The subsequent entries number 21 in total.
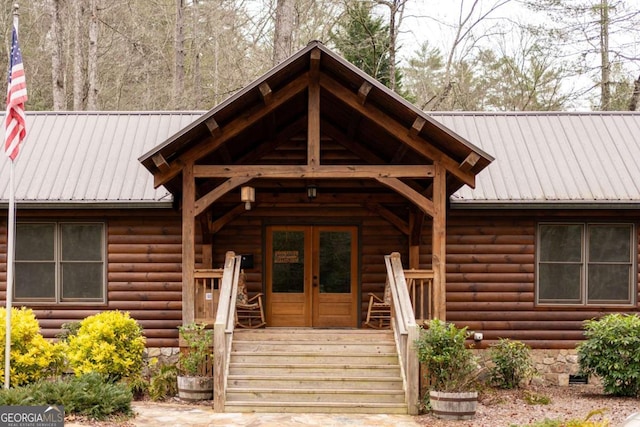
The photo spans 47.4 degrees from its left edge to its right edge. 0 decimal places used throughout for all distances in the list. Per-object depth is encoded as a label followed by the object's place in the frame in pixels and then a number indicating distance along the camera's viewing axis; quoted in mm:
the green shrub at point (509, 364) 11398
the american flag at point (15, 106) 9453
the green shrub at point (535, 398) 10398
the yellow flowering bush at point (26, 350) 9812
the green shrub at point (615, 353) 10492
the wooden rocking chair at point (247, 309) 12594
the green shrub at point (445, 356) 9461
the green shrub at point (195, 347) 10156
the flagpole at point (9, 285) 8844
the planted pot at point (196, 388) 10109
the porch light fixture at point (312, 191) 11914
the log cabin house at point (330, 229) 12055
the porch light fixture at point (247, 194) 11102
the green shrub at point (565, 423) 7039
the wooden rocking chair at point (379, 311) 12656
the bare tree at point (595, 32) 22031
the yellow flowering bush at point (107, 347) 10172
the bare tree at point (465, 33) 24094
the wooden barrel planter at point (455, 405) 9211
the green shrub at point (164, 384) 10414
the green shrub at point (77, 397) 8359
